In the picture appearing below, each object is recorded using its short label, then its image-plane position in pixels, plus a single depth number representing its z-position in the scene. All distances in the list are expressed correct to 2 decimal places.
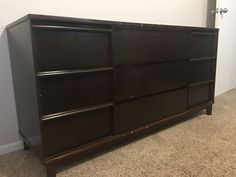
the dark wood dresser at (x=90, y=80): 1.01
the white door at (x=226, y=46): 2.48
